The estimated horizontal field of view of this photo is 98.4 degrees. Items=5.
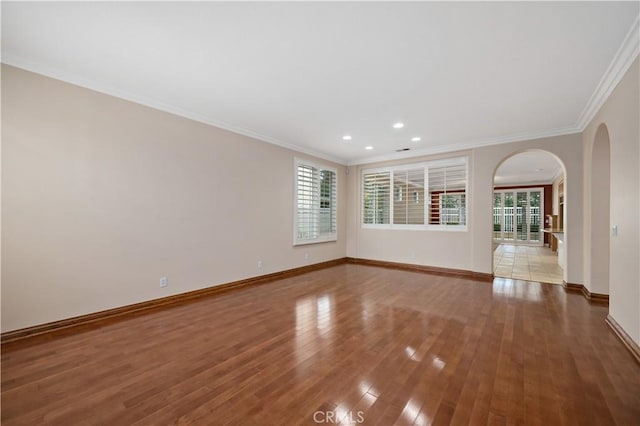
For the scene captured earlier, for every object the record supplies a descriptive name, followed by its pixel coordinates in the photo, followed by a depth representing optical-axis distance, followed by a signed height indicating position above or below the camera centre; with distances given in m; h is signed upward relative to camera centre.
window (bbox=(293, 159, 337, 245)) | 5.94 +0.26
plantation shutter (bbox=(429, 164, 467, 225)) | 5.78 +0.49
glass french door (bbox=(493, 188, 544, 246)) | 11.79 +0.12
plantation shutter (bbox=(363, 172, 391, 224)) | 6.78 +0.47
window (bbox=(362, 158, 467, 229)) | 5.83 +0.48
